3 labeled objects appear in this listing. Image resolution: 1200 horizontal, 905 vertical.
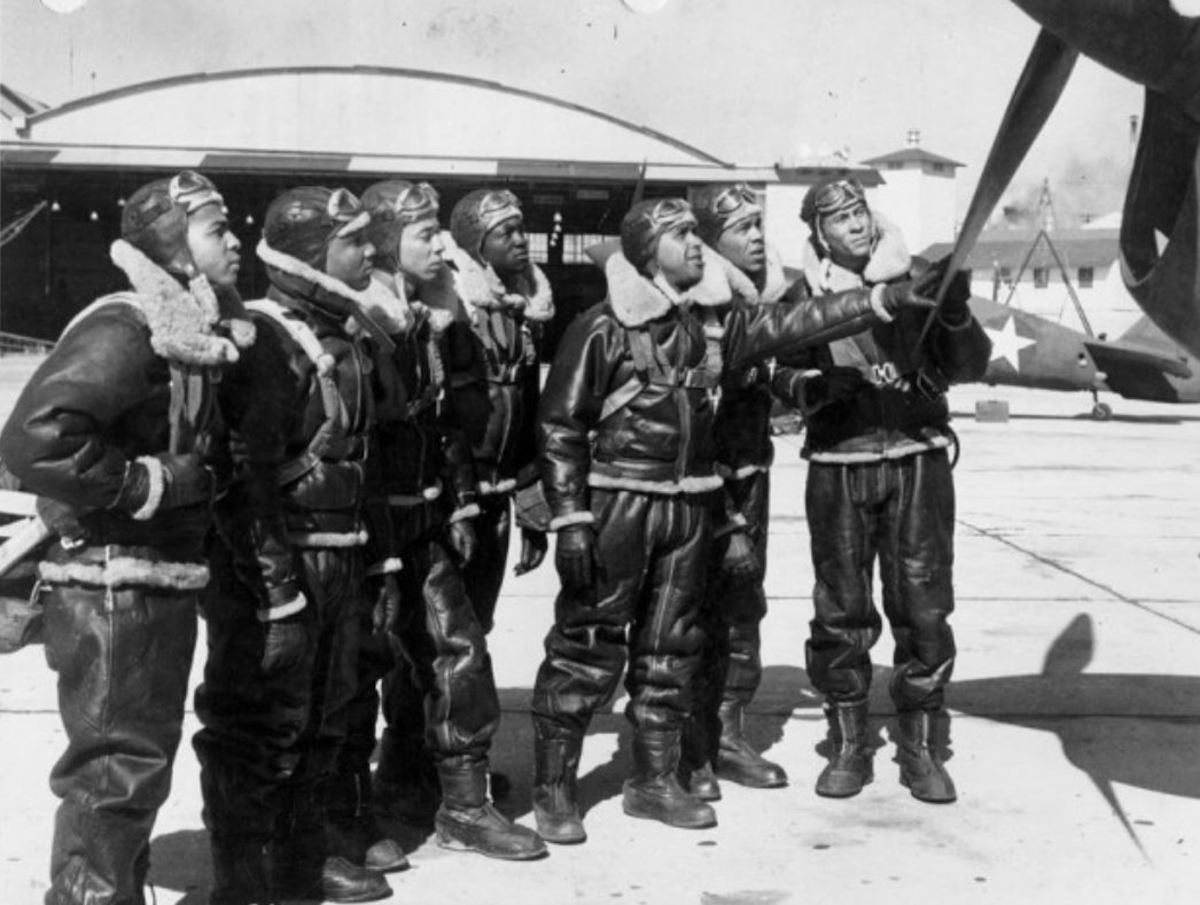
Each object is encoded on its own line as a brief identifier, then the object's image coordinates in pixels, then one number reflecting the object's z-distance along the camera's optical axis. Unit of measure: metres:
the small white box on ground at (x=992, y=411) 23.91
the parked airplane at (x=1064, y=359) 23.95
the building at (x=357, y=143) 30.53
